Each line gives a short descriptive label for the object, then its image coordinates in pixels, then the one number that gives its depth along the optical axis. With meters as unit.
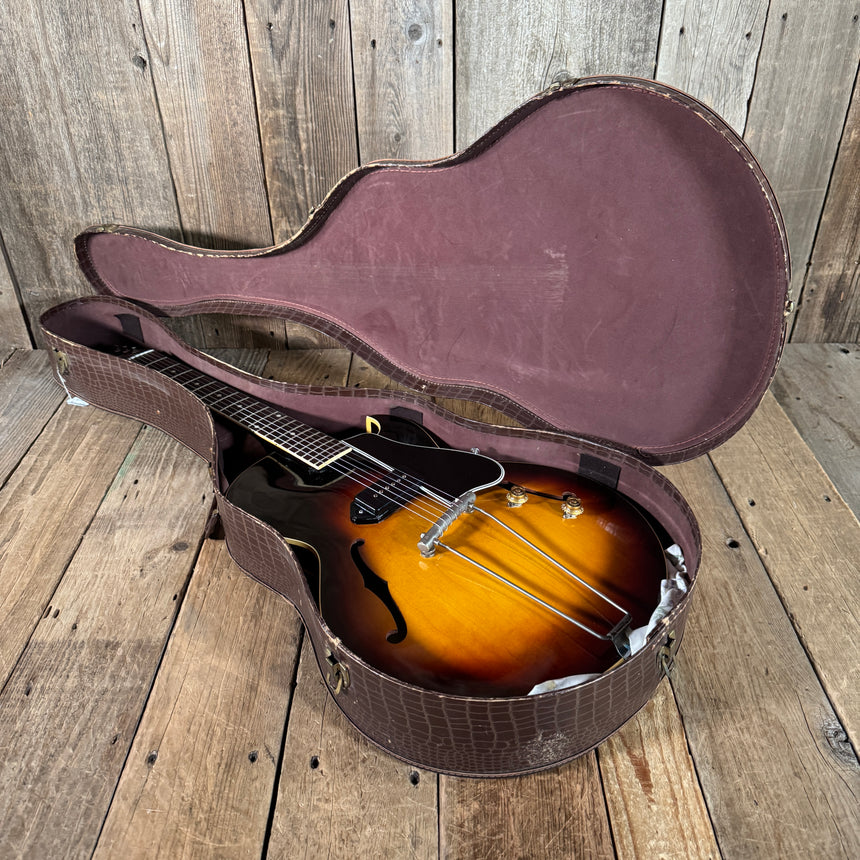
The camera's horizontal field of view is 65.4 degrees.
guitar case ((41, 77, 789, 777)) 0.79
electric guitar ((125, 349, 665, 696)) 0.80
